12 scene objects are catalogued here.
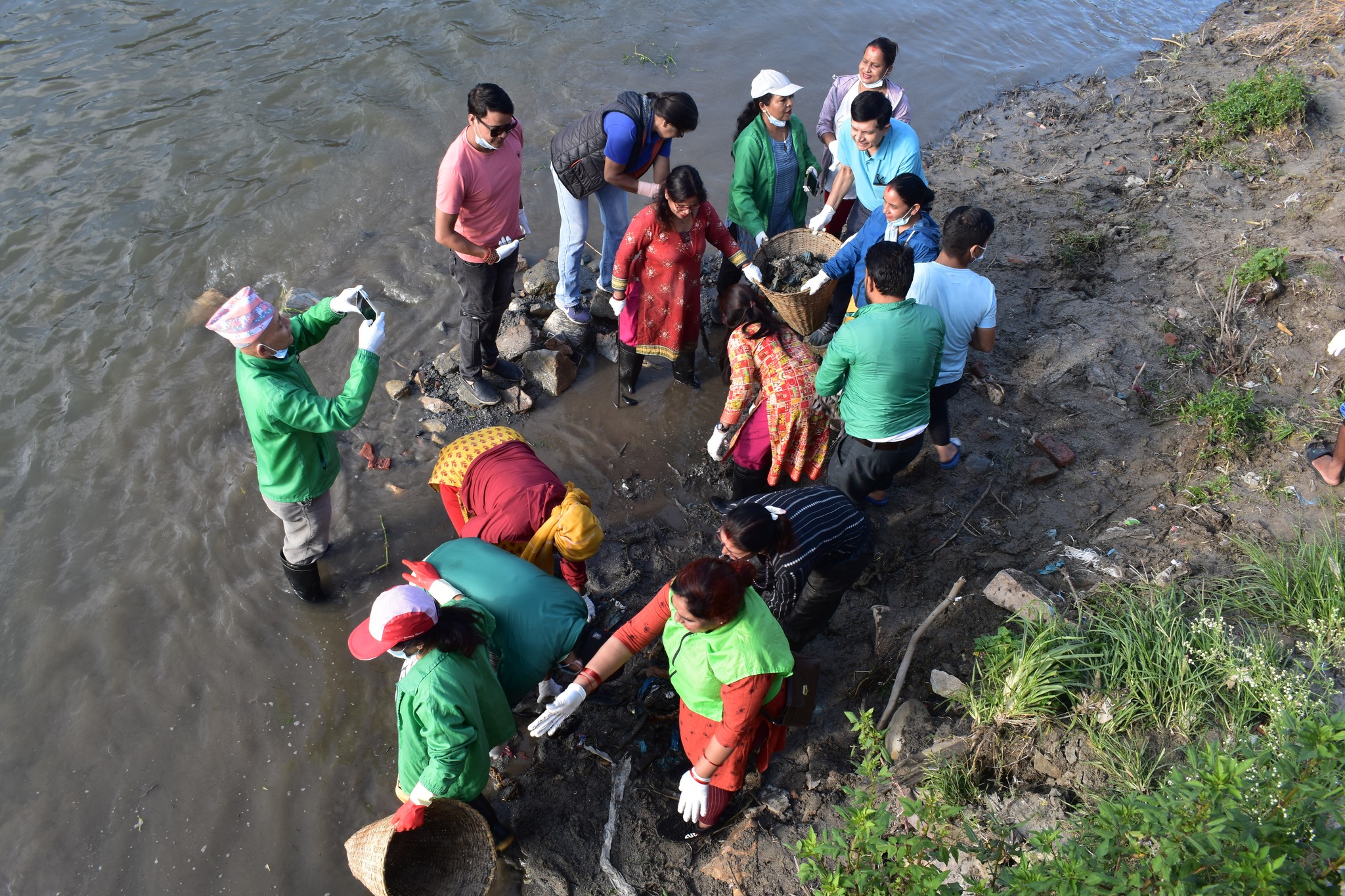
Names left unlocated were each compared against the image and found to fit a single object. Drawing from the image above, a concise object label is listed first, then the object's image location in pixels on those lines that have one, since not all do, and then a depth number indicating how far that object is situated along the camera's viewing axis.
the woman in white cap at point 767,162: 5.09
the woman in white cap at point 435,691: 2.71
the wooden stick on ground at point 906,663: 3.56
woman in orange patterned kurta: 4.09
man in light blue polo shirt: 4.88
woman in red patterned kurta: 4.61
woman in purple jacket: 5.47
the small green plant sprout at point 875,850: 2.24
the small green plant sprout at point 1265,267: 5.59
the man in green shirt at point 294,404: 3.44
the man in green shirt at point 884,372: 3.61
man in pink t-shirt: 4.38
